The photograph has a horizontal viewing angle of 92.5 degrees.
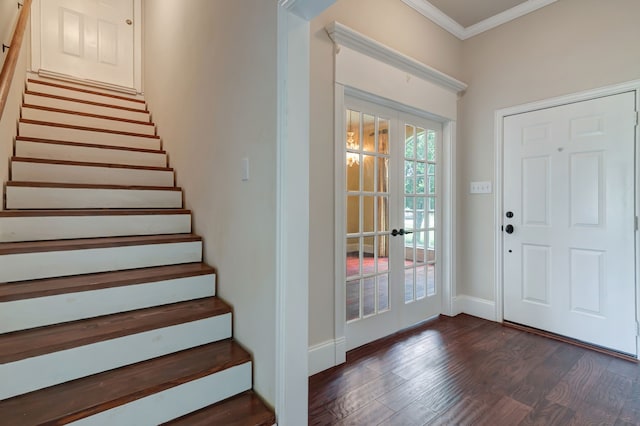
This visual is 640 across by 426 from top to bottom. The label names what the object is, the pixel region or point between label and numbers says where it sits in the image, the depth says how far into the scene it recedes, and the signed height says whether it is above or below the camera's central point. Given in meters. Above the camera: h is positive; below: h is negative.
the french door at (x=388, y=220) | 2.43 -0.09
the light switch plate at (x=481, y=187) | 3.10 +0.22
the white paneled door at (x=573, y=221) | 2.37 -0.10
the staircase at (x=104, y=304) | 1.29 -0.50
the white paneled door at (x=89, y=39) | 3.60 +2.16
